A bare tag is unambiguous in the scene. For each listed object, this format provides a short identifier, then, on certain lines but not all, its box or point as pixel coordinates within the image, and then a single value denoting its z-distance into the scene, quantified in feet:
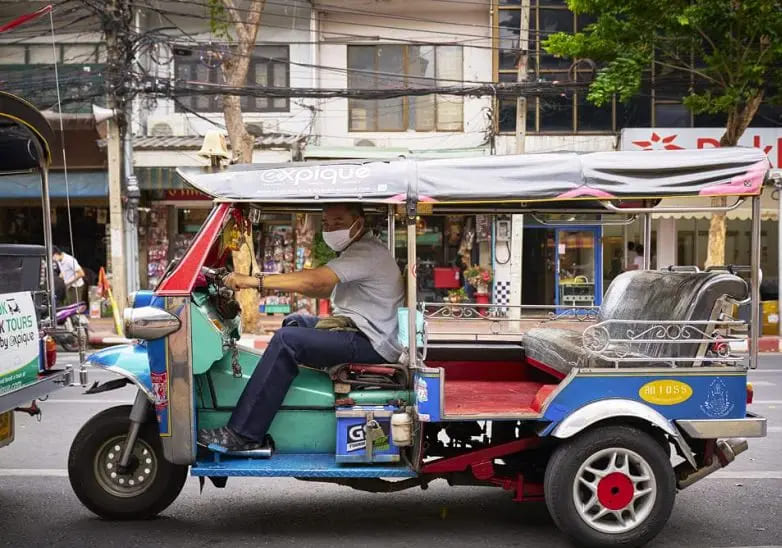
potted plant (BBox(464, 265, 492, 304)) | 57.47
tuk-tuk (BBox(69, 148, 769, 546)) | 13.70
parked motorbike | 35.70
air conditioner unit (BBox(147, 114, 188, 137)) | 60.54
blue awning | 57.77
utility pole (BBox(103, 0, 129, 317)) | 49.44
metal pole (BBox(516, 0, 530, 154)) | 53.72
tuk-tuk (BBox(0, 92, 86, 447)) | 16.08
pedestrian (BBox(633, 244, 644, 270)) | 48.96
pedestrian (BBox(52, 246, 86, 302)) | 44.78
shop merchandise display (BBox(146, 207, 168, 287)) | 61.05
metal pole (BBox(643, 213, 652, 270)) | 19.22
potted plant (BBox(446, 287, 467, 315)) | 56.22
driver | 14.51
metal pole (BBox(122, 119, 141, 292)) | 52.80
